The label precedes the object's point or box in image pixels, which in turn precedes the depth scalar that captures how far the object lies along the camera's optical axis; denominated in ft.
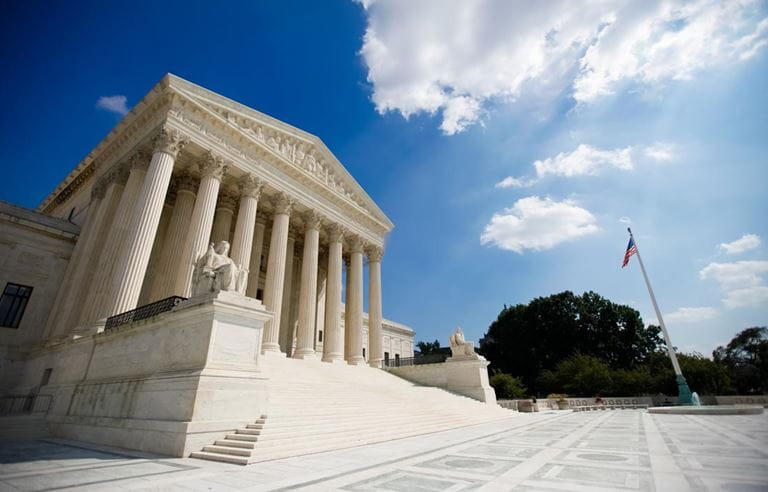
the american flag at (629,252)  79.56
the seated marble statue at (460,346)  67.94
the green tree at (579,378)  114.01
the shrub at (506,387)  104.99
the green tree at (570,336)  158.92
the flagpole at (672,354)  68.74
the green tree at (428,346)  272.51
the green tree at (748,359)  129.18
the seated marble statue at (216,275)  30.66
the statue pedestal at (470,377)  63.77
